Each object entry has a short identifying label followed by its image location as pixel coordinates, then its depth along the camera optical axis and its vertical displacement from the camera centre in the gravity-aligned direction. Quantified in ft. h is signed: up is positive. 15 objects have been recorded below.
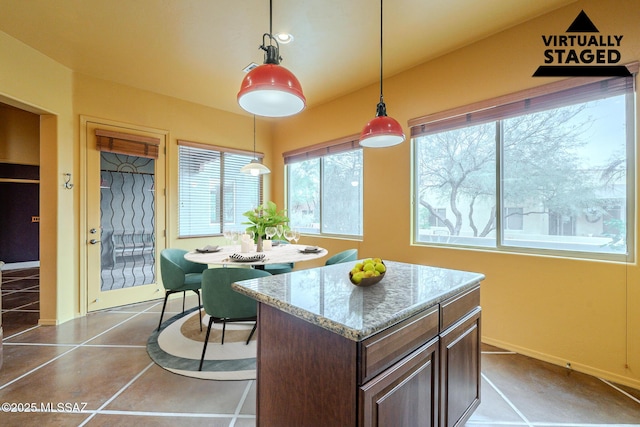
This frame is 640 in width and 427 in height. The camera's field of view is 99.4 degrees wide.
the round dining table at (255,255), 8.16 -1.47
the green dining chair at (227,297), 7.02 -2.22
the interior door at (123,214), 11.60 -0.11
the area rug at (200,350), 7.27 -4.27
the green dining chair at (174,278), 9.31 -2.37
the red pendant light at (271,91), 4.63 +2.23
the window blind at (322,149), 12.86 +3.31
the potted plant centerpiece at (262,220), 9.94 -0.30
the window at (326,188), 13.16 +1.33
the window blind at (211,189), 14.11 +1.28
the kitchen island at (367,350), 3.24 -1.95
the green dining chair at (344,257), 9.12 -1.54
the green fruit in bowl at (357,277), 4.63 -1.12
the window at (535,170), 6.94 +1.31
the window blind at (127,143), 11.64 +3.08
